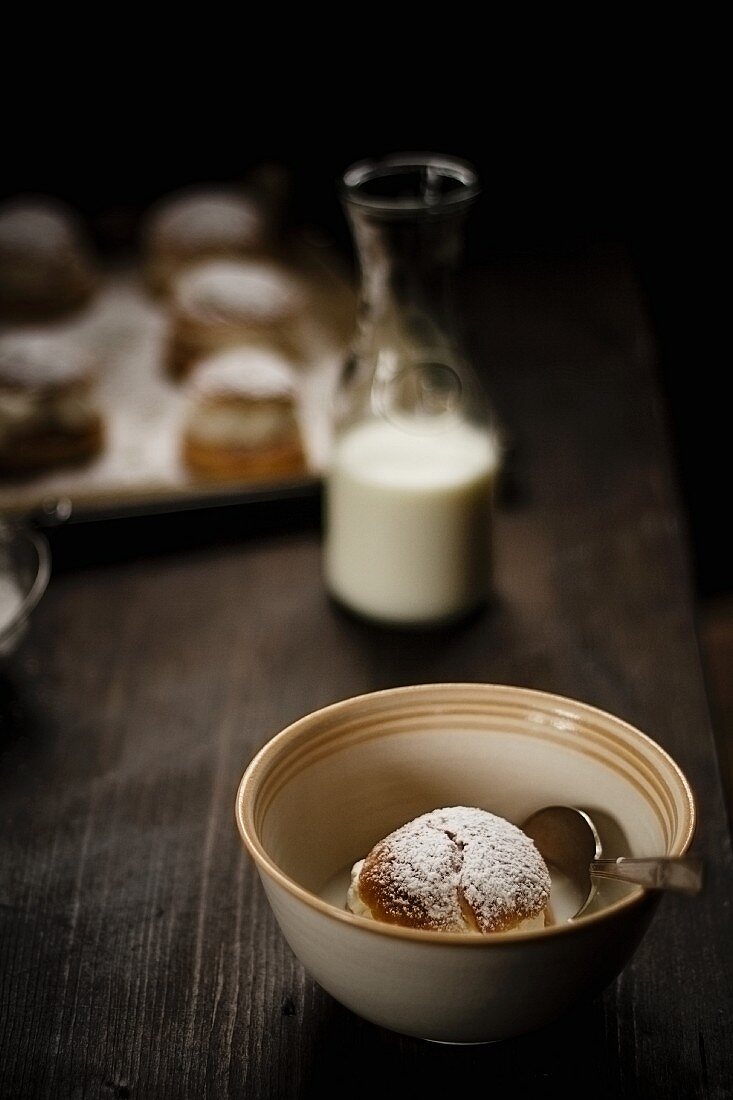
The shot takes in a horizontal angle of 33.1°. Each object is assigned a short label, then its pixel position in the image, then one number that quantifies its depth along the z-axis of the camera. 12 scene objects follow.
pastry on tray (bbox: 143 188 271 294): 1.83
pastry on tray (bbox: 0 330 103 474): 1.37
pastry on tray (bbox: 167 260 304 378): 1.59
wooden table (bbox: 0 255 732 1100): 0.61
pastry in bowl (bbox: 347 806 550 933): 0.57
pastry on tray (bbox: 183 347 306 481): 1.34
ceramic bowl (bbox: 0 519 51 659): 0.93
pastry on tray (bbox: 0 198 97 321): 1.76
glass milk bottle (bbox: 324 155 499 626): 0.97
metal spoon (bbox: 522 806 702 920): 0.57
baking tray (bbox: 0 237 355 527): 1.17
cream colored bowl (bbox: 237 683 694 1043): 0.52
